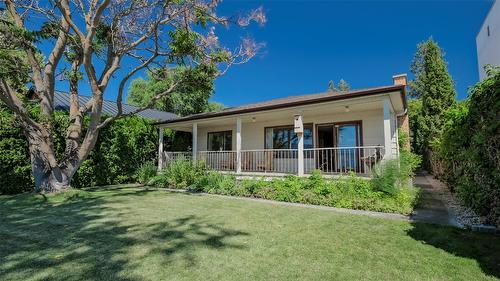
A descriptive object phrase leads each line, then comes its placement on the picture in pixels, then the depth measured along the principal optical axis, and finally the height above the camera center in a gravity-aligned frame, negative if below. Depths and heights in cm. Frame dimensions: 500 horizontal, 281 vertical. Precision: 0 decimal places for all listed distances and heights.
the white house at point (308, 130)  924 +117
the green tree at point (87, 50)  865 +392
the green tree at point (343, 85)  5025 +1314
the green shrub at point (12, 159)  926 -5
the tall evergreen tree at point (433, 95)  1967 +439
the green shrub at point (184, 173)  1125 -67
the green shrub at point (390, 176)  727 -53
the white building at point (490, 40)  1661 +775
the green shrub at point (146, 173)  1262 -74
